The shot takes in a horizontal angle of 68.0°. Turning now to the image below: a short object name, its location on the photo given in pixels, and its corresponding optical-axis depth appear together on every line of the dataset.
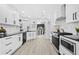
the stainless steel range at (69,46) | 1.07
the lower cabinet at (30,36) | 3.72
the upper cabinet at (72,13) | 1.66
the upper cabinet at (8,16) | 1.98
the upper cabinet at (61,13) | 2.73
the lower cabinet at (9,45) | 1.39
